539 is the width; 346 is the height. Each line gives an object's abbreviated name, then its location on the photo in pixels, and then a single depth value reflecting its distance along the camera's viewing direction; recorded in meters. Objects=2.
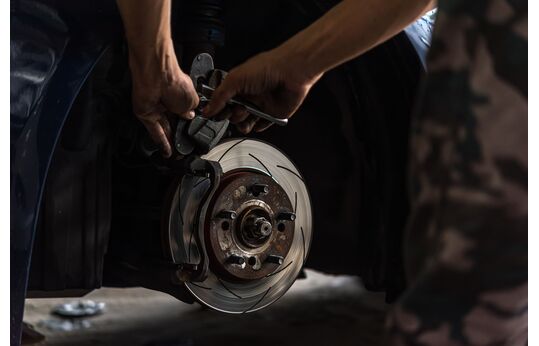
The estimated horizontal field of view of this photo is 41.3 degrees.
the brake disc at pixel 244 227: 1.34
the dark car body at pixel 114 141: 0.96
